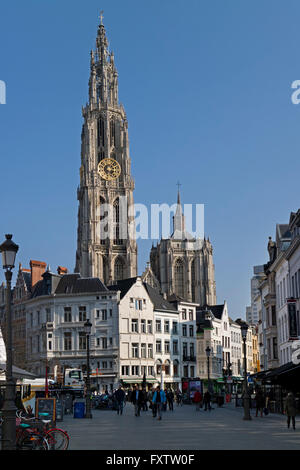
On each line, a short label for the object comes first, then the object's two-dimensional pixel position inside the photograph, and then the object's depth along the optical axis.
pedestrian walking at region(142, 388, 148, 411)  42.71
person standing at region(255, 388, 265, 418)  34.88
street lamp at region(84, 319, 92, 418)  33.90
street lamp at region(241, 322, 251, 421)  31.70
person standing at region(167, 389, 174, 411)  44.90
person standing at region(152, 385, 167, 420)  31.97
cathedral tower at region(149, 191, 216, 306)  136.88
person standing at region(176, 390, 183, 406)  59.64
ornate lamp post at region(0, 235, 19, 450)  14.57
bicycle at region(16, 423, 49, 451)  15.40
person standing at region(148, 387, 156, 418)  34.10
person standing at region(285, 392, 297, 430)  24.20
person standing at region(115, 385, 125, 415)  38.12
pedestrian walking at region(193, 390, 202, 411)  43.06
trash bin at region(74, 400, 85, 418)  34.26
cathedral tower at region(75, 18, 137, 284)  120.44
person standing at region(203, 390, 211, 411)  44.24
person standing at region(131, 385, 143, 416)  35.84
